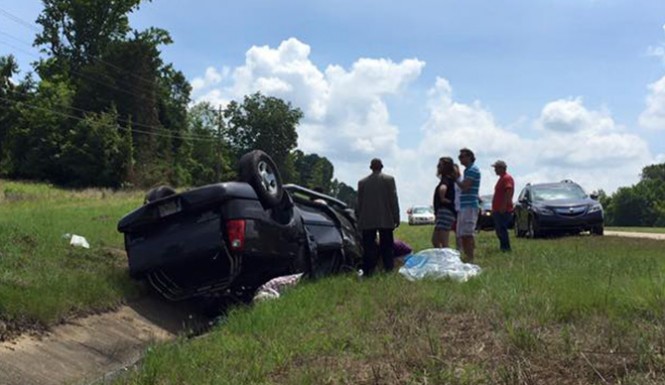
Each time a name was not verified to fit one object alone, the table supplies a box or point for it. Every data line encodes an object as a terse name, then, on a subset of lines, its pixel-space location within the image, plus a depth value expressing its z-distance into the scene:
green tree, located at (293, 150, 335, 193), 118.12
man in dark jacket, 9.29
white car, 39.16
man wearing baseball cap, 11.62
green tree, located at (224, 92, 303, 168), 99.88
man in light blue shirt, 9.68
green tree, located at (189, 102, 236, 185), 81.88
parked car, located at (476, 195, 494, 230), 24.28
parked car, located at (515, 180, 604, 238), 16.38
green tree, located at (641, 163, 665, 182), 115.25
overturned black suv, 7.07
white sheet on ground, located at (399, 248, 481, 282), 7.28
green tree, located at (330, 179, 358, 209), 120.81
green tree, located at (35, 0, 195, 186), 64.78
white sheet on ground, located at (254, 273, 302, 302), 7.16
